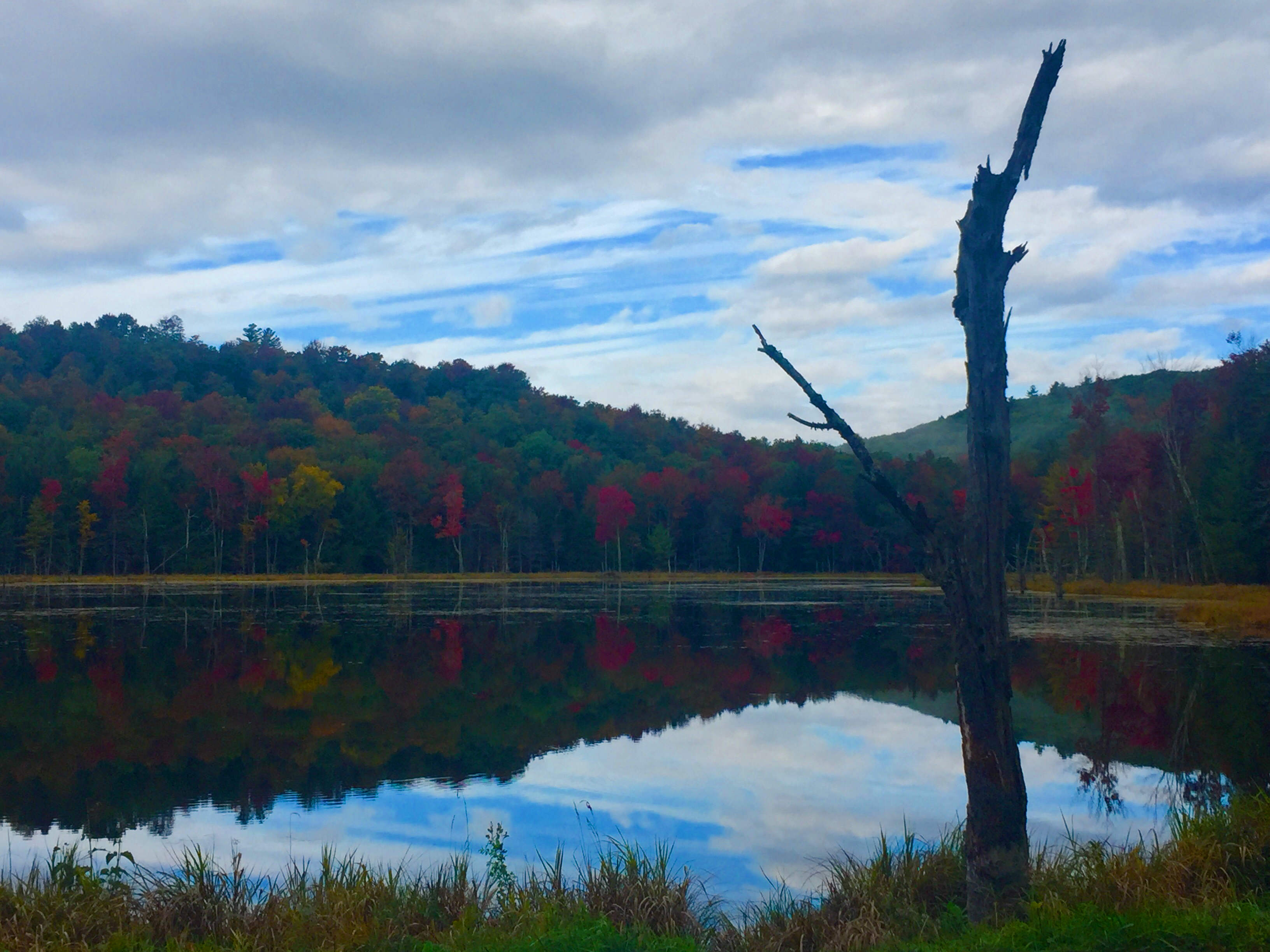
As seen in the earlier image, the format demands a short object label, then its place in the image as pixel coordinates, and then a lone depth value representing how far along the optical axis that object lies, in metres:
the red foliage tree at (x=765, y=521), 92.12
